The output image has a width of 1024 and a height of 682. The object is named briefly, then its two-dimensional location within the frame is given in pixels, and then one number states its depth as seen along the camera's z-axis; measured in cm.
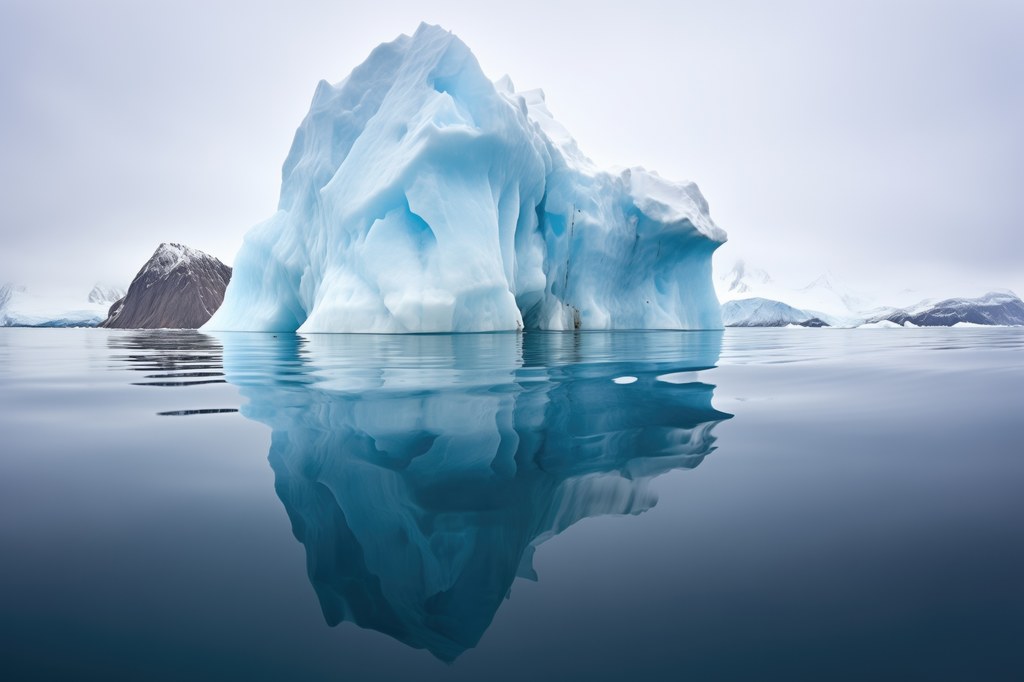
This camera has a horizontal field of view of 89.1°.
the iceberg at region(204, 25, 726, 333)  1296
